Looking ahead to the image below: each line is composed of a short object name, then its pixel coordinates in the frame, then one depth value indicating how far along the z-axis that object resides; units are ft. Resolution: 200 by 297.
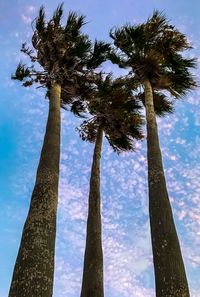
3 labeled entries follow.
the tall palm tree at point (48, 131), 16.20
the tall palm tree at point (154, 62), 30.83
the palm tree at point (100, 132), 27.69
